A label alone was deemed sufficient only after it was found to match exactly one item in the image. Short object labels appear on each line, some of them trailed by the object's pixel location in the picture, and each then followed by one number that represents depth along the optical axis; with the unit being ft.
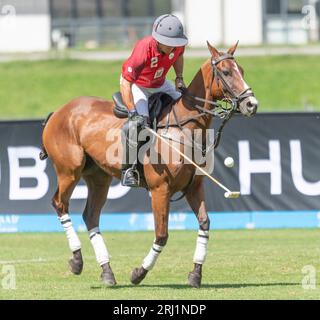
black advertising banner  61.46
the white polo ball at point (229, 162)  37.60
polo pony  37.71
